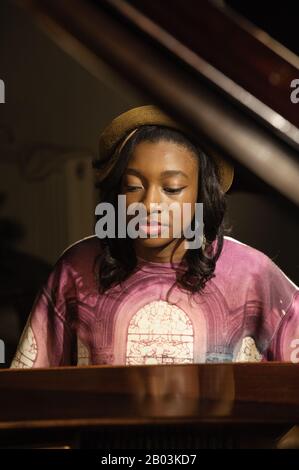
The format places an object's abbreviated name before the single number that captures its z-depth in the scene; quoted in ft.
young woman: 11.04
